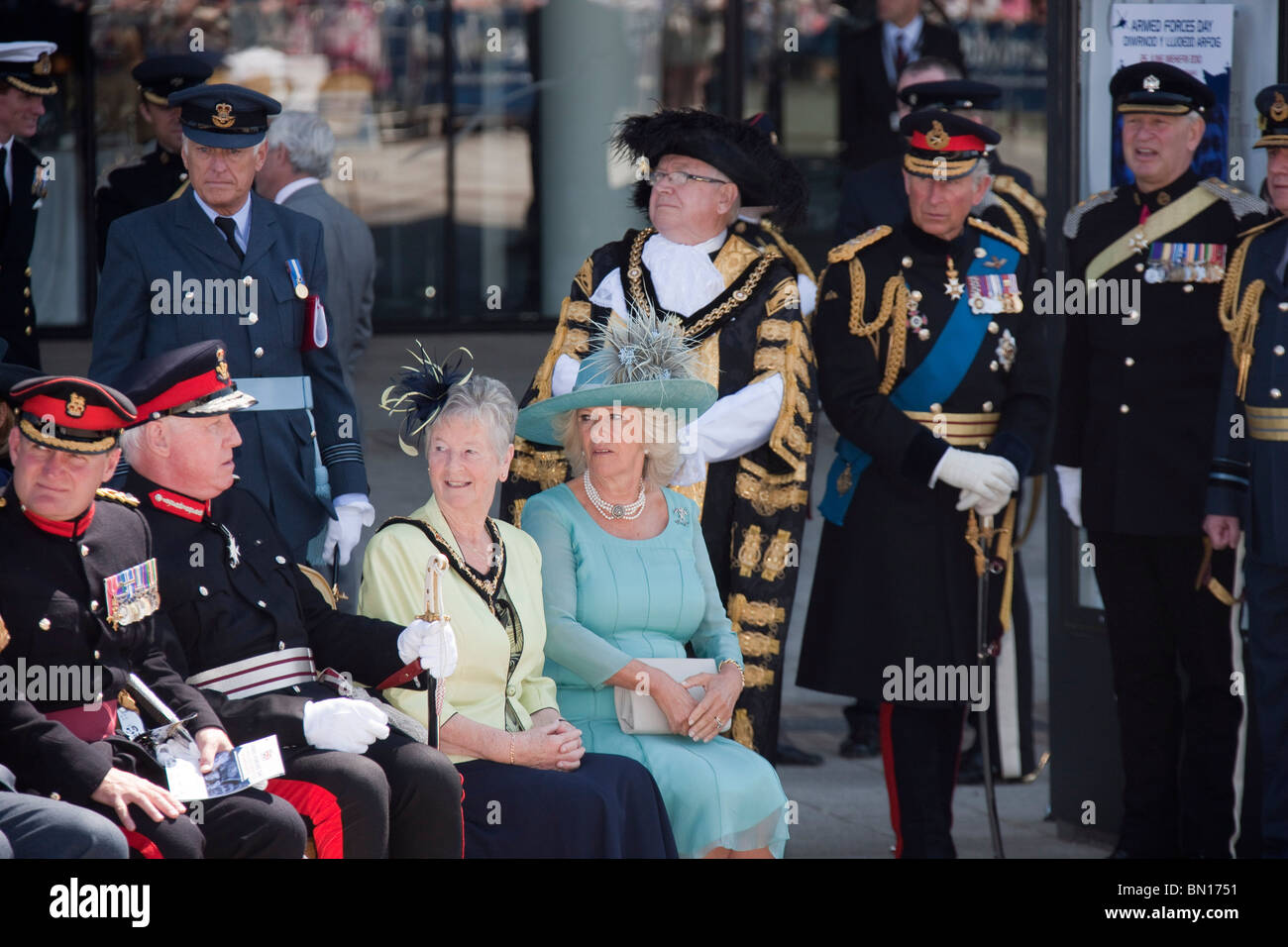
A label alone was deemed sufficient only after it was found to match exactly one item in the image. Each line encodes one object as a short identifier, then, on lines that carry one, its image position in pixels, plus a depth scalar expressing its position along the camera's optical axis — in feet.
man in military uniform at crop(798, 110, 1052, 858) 31.19
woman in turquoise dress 27.09
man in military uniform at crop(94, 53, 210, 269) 35.96
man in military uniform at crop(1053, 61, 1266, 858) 31.45
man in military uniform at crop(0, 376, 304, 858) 22.58
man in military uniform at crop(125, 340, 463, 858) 24.38
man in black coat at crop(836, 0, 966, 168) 50.90
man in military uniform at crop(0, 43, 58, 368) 33.45
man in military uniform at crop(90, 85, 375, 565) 29.19
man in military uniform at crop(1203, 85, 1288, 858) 29.45
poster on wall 32.94
